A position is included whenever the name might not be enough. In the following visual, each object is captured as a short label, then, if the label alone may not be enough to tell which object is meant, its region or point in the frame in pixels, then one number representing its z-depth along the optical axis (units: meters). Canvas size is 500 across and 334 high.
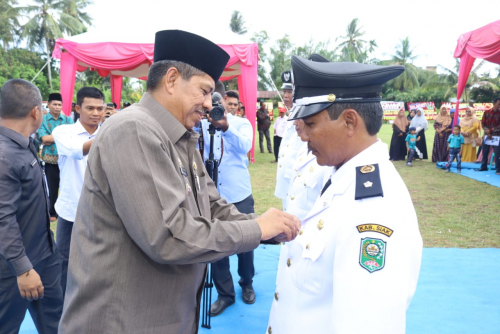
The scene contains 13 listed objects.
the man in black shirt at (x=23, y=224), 2.13
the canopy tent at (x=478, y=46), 8.32
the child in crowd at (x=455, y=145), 10.89
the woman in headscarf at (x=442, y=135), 12.55
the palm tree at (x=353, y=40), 52.84
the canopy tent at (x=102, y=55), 9.51
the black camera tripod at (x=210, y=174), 3.10
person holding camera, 3.62
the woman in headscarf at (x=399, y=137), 13.43
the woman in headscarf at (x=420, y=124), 12.82
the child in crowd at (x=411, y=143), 12.34
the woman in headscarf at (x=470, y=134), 12.12
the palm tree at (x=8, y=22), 29.49
